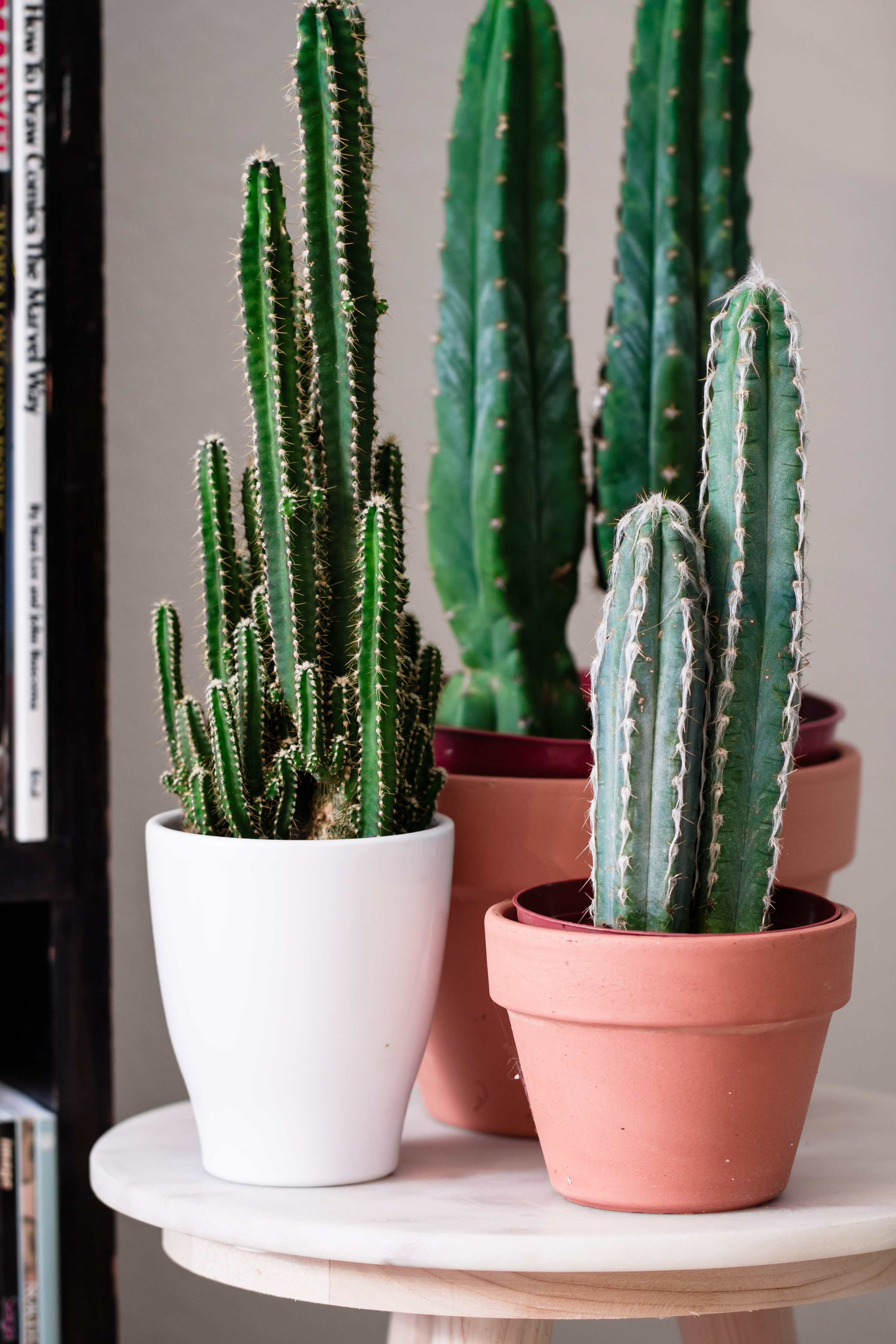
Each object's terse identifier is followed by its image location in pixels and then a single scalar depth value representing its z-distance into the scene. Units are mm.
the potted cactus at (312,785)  1169
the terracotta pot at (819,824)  1252
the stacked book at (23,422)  1331
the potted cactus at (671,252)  1297
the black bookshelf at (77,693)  1338
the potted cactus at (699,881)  1130
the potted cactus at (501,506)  1248
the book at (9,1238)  1338
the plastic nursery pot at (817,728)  1276
